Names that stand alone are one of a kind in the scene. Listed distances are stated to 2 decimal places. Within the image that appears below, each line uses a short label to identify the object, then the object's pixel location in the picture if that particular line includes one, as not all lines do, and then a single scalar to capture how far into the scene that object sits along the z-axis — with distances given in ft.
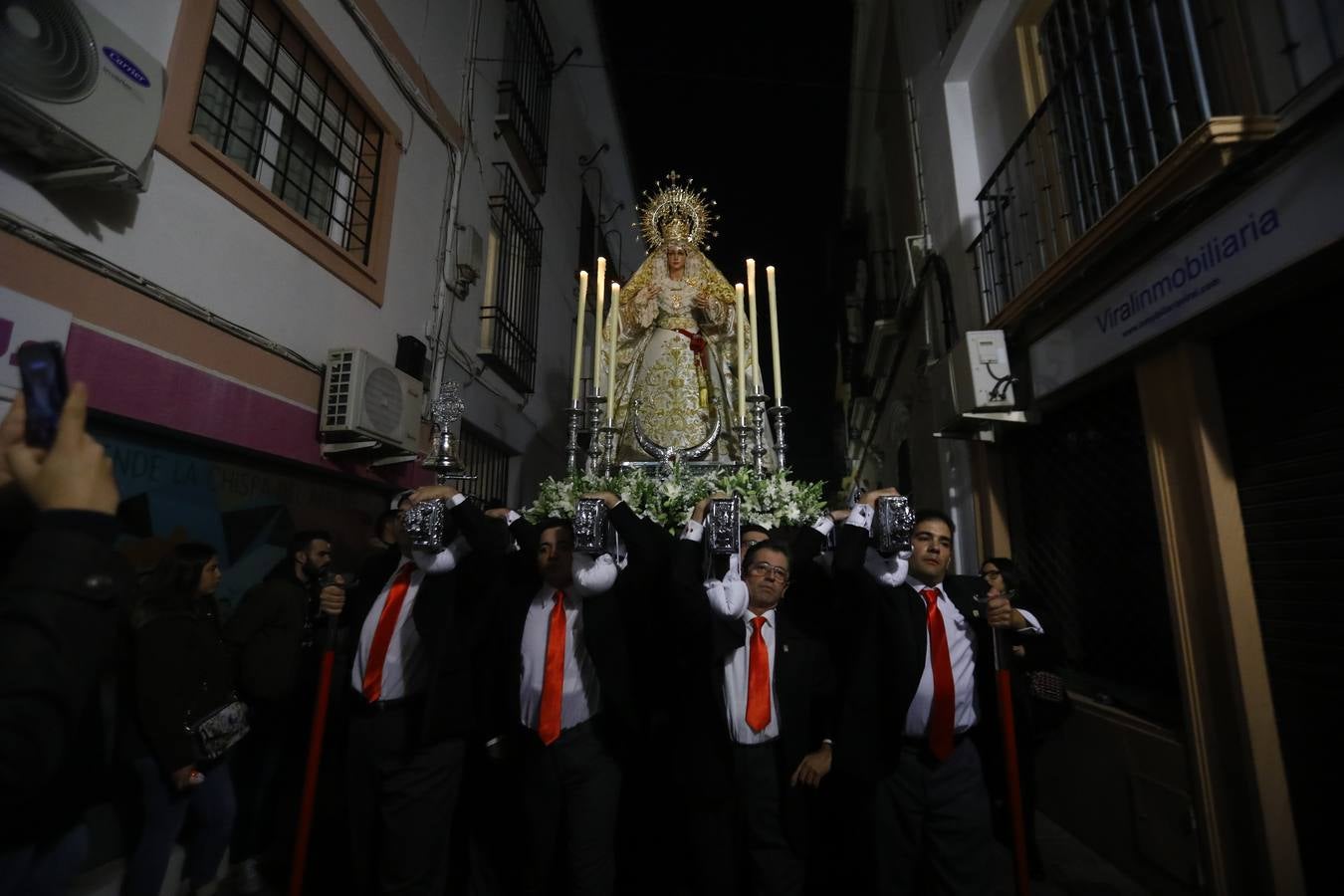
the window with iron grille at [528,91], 23.84
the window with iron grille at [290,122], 12.05
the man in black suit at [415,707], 7.90
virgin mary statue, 13.88
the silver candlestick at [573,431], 12.63
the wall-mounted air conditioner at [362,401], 13.29
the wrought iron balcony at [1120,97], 8.47
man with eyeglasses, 7.61
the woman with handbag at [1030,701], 9.40
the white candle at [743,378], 12.97
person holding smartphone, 2.74
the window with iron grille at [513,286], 22.47
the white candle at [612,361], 12.72
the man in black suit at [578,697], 7.75
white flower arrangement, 10.18
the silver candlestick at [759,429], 12.74
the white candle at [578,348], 12.36
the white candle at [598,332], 13.02
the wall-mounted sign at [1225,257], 7.28
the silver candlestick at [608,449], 12.97
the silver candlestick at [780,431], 12.26
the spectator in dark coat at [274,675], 9.78
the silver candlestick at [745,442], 12.86
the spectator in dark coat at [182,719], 8.07
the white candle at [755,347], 13.05
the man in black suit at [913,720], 7.33
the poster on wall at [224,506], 9.36
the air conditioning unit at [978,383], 13.58
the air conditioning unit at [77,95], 7.38
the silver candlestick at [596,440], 12.64
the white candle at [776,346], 12.37
